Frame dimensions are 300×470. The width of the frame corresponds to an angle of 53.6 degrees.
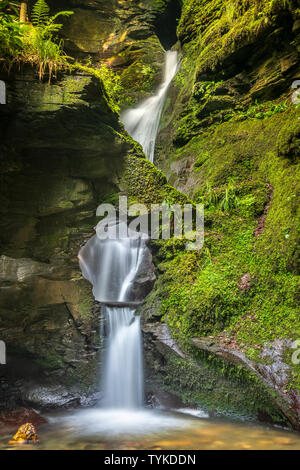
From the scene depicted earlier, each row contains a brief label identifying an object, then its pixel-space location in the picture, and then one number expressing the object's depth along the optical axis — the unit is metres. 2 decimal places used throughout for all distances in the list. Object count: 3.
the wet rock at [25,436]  3.46
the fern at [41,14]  5.39
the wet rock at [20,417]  4.40
